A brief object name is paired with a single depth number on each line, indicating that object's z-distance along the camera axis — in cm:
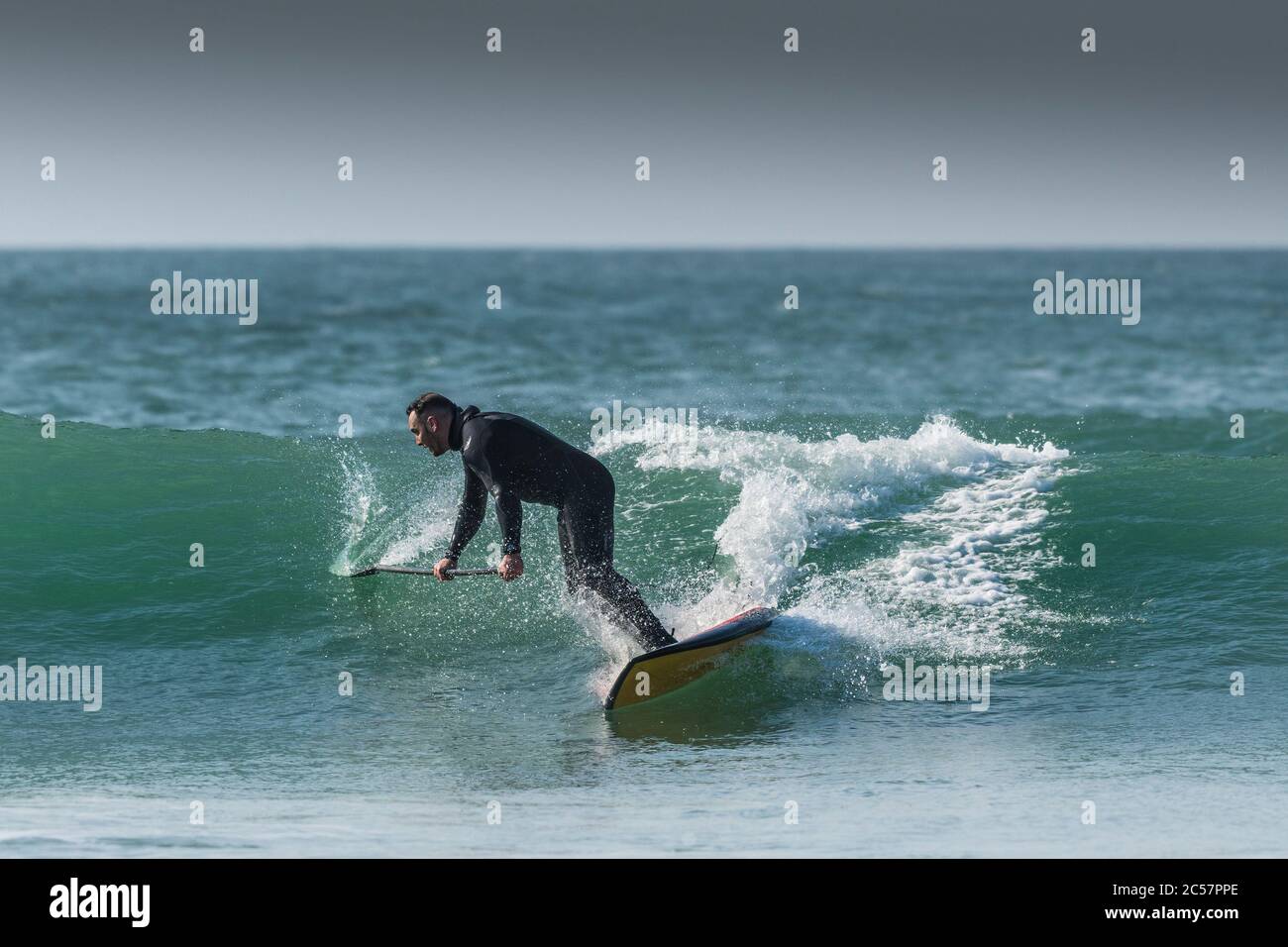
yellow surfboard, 1605
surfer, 1566
